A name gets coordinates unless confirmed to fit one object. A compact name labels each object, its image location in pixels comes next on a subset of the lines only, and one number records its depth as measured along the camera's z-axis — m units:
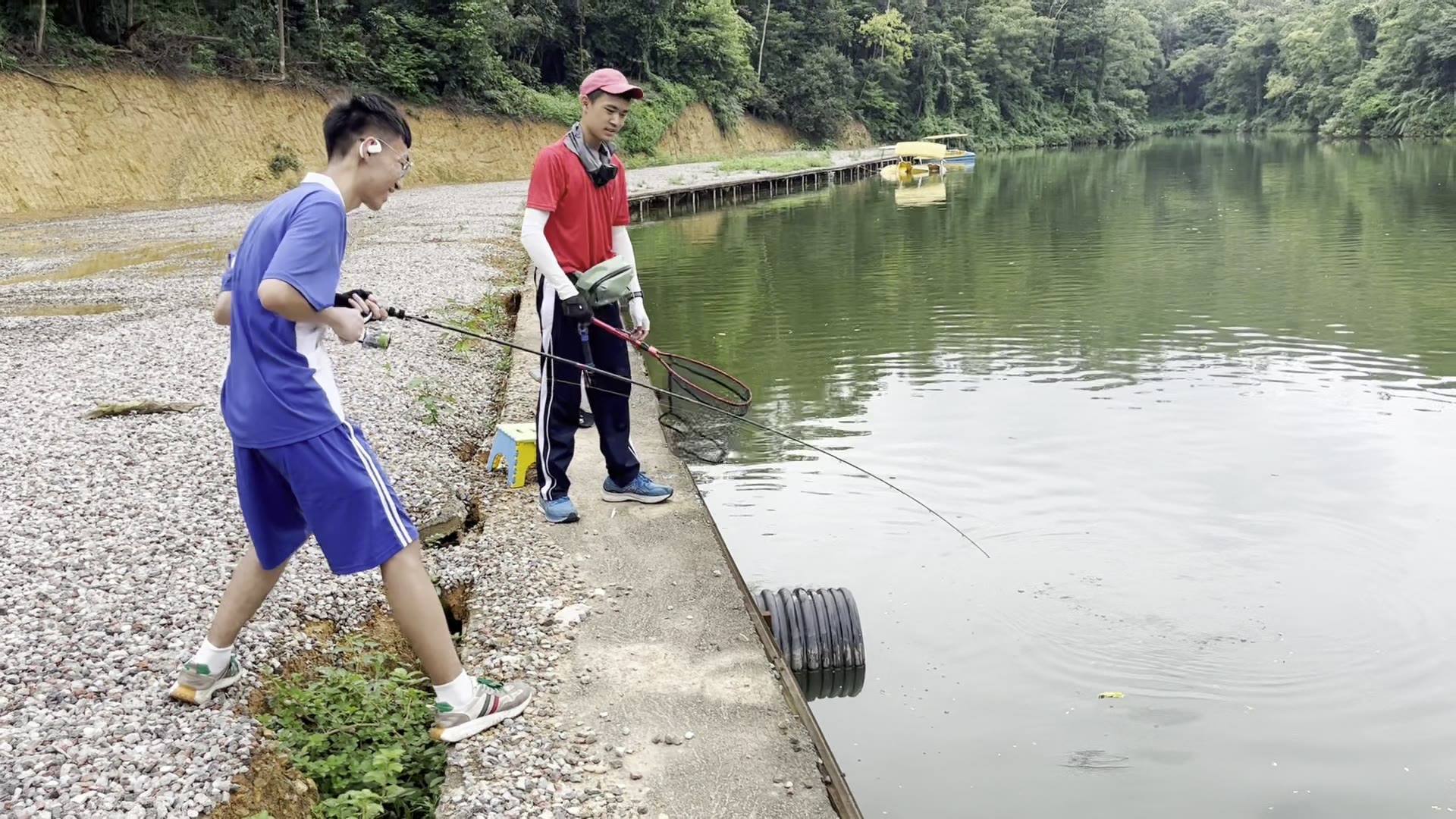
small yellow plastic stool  5.62
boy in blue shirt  2.87
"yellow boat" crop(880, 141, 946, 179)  42.31
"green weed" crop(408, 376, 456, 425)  7.16
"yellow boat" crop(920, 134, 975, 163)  49.22
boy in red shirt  4.60
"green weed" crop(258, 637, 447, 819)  3.12
